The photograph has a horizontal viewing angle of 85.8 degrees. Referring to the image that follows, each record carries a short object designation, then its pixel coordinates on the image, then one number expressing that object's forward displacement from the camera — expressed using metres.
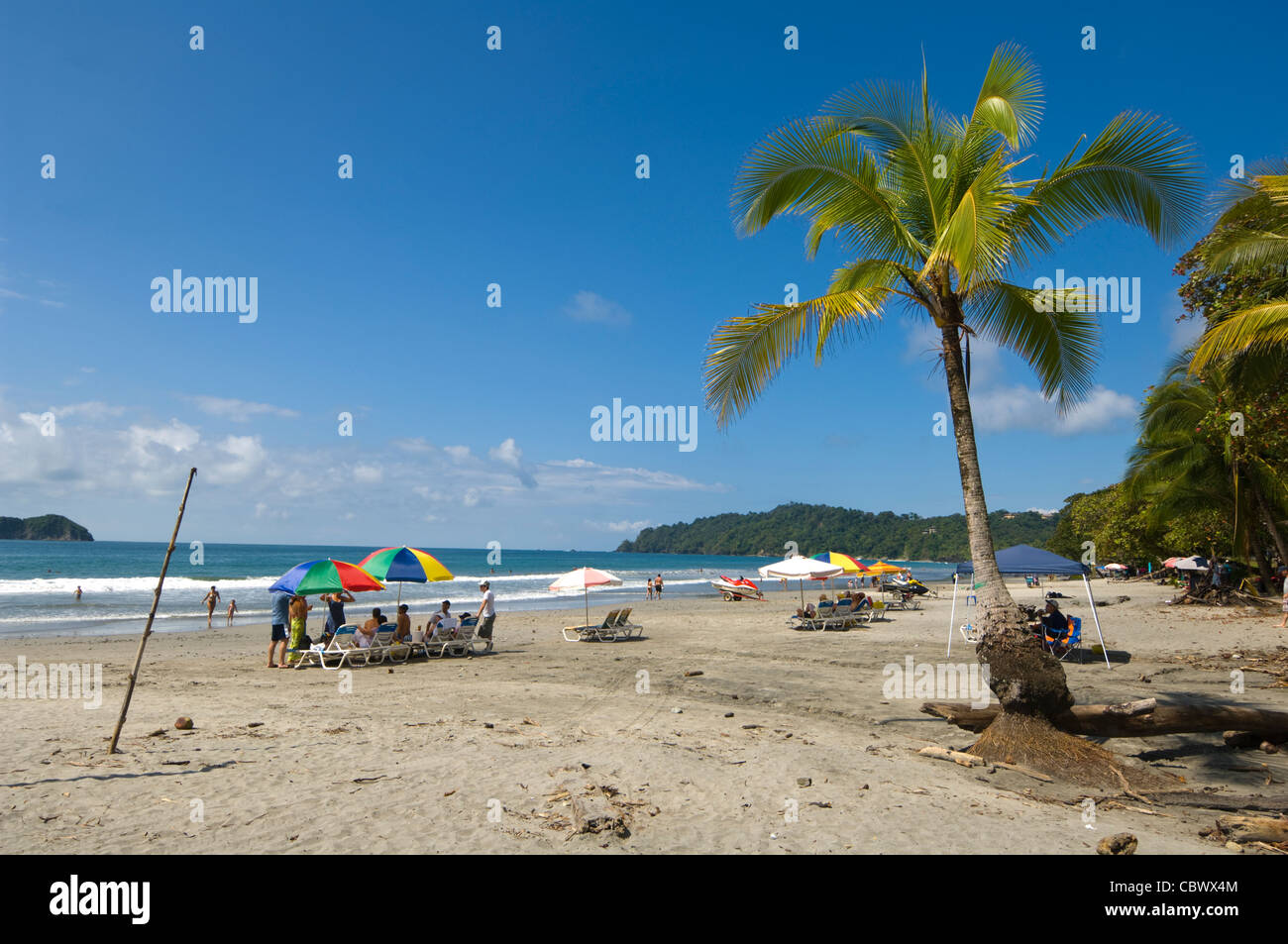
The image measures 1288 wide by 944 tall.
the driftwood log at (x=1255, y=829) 4.86
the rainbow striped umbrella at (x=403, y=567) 13.85
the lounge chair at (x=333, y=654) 13.65
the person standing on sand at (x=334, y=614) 15.06
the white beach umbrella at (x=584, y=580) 17.24
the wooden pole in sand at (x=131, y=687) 6.04
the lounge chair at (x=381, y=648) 14.31
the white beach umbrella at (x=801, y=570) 20.70
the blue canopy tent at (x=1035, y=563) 13.09
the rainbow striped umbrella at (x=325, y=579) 12.79
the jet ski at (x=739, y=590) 39.91
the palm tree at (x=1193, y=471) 20.55
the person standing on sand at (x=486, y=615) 16.19
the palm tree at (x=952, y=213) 6.86
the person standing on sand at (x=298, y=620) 14.10
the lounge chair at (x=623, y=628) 19.39
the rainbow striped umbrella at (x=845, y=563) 22.45
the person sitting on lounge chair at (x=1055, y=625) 13.62
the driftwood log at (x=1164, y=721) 6.97
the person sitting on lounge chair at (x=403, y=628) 15.07
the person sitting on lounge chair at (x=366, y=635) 14.36
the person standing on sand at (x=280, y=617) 13.77
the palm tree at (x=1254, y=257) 8.31
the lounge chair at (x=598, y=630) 19.41
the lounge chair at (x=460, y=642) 15.54
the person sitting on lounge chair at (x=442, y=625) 15.73
